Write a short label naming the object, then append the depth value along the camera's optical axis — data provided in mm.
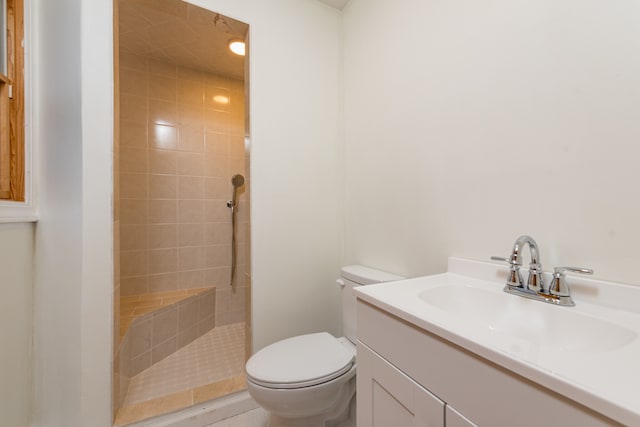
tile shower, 1966
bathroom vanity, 357
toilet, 974
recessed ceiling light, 1789
